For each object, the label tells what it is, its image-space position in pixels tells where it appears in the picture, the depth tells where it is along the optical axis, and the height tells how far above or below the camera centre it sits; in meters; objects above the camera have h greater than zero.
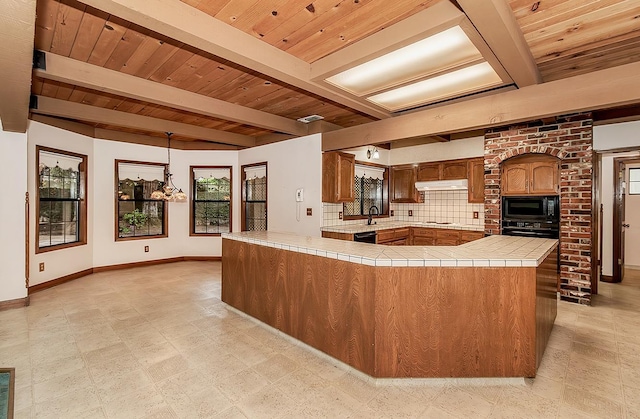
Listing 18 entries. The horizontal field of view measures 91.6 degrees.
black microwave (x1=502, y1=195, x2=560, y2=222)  4.17 +0.01
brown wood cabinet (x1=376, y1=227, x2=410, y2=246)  5.23 -0.48
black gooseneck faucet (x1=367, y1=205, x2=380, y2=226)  5.58 -0.18
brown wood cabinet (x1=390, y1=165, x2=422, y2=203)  6.05 +0.48
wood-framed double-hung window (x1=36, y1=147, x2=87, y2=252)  4.54 +0.15
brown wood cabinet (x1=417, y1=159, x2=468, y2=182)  5.45 +0.70
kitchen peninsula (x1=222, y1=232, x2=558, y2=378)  2.18 -0.74
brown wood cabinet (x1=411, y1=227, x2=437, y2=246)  5.56 -0.50
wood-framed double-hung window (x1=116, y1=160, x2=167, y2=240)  5.84 +0.14
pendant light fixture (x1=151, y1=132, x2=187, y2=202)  5.40 +0.24
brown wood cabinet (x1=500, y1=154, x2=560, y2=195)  4.17 +0.46
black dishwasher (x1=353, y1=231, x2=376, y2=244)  4.74 -0.44
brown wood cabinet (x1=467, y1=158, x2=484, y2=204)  5.21 +0.49
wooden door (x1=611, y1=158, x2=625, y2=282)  4.84 -0.20
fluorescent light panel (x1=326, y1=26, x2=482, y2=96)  2.21 +1.18
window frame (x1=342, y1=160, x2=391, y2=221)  6.33 +0.31
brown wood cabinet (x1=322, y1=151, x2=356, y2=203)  4.81 +0.50
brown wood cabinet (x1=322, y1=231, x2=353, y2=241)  4.65 -0.41
